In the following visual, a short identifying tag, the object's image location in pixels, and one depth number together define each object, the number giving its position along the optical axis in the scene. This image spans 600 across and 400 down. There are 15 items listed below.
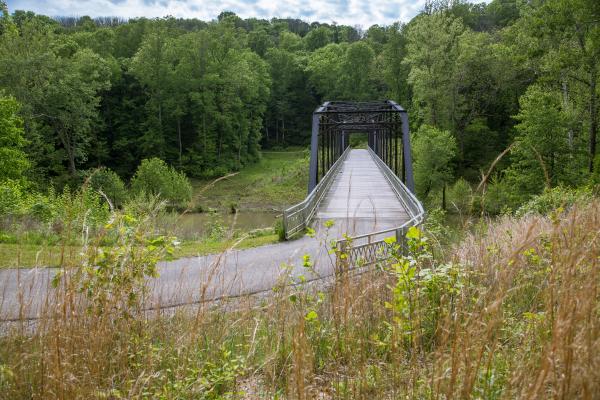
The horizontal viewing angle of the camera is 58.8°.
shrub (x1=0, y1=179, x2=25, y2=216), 13.57
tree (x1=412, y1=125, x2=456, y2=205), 37.81
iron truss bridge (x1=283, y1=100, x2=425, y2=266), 12.51
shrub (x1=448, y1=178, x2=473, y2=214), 34.58
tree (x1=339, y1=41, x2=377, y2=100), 72.25
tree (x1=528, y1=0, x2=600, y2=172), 19.35
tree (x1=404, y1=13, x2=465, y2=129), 45.56
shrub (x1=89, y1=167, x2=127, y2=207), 34.66
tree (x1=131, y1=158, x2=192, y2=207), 35.16
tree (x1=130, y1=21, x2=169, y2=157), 52.41
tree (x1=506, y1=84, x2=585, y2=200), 27.41
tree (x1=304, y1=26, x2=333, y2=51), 101.50
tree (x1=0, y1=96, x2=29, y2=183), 25.86
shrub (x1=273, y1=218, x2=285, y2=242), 12.70
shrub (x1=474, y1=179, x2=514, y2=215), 29.95
